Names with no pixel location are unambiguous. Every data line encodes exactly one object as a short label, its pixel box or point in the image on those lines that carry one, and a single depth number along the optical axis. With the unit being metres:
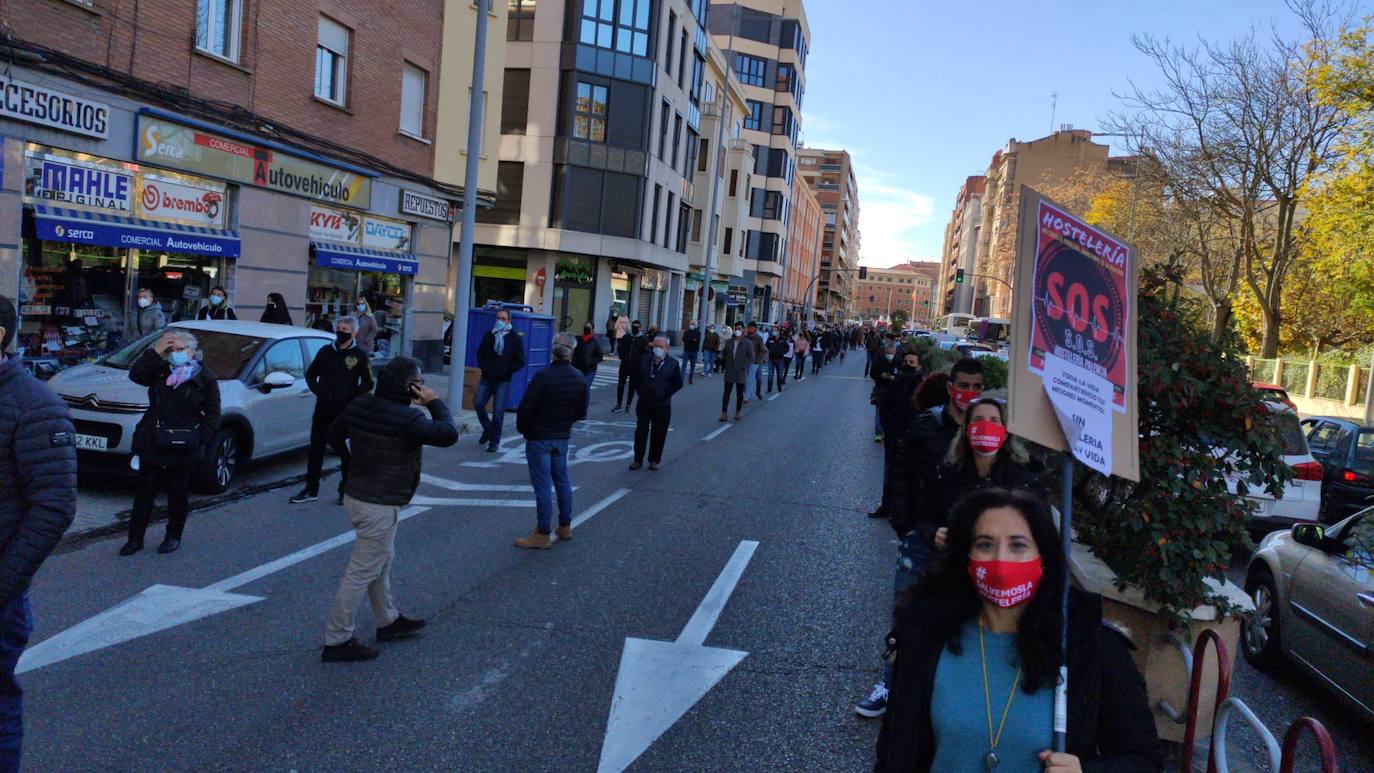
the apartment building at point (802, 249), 84.06
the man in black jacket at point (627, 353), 17.09
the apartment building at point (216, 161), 11.69
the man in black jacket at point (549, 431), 7.70
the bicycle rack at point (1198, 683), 3.50
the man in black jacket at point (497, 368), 12.66
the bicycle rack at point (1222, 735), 3.00
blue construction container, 15.88
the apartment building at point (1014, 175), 80.62
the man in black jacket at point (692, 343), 24.66
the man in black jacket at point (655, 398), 11.43
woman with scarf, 6.80
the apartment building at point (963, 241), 134.38
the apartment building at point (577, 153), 33.31
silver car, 5.06
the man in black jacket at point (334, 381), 8.73
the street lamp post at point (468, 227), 13.96
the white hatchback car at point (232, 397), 8.20
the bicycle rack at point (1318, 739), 2.51
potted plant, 4.56
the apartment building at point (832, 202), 126.75
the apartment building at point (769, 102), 62.66
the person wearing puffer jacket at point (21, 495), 3.10
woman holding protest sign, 2.19
